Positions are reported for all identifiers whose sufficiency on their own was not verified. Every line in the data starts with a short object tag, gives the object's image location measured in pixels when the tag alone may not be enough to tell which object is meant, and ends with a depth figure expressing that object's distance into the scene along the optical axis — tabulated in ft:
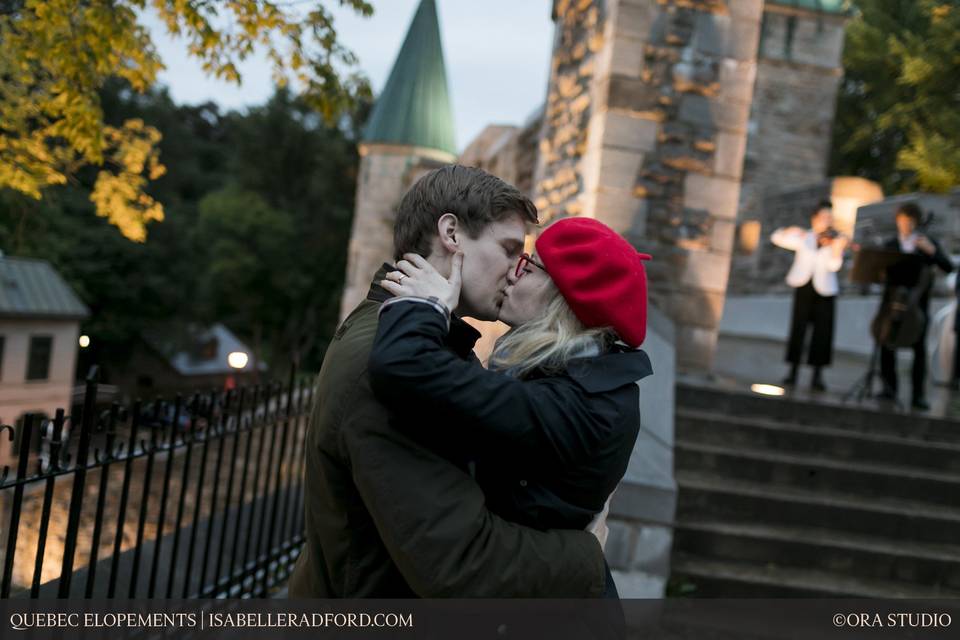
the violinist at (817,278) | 23.12
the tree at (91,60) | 14.71
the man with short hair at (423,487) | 4.21
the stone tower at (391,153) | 52.34
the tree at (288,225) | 100.01
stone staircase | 14.51
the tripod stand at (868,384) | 20.94
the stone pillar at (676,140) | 22.38
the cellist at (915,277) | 21.12
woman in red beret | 4.36
